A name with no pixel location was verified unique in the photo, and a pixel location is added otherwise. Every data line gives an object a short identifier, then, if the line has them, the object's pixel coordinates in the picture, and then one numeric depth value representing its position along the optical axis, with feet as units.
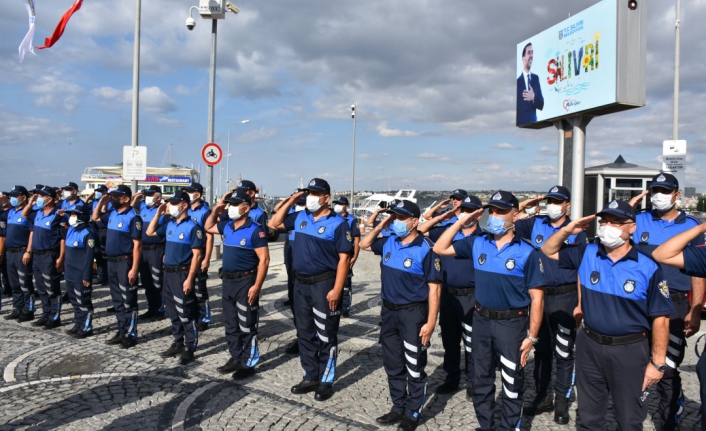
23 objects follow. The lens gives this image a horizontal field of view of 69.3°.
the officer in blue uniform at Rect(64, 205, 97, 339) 24.32
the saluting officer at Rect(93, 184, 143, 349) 23.31
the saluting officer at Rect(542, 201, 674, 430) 11.10
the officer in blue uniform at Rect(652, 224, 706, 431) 10.53
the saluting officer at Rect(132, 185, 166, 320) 26.30
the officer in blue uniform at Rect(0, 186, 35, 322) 27.35
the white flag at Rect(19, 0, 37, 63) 39.09
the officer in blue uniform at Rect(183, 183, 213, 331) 26.09
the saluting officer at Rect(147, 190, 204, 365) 20.93
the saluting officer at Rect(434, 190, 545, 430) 13.17
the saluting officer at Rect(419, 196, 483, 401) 18.05
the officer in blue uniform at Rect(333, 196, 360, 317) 29.37
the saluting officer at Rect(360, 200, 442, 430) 14.99
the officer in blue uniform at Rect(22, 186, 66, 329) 25.89
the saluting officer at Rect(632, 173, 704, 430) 14.60
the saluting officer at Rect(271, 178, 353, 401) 17.63
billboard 42.42
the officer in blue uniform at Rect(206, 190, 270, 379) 19.48
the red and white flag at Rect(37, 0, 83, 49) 40.16
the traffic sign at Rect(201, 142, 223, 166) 42.58
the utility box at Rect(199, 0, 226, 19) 44.07
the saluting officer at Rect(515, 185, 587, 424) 15.67
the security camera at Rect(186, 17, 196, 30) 44.93
